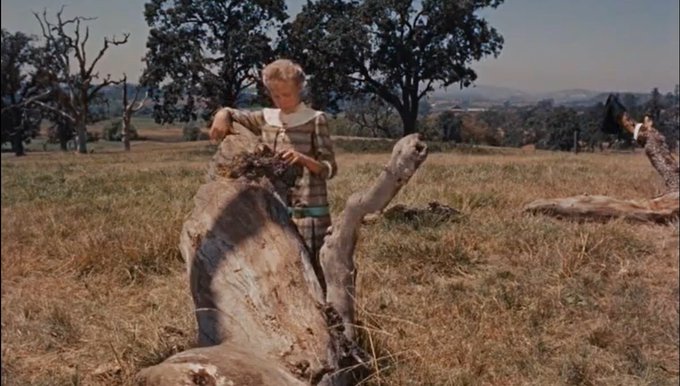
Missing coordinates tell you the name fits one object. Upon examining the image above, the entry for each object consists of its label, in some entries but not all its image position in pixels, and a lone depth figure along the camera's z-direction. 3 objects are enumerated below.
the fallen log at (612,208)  5.21
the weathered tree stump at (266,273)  1.88
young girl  2.24
